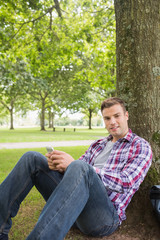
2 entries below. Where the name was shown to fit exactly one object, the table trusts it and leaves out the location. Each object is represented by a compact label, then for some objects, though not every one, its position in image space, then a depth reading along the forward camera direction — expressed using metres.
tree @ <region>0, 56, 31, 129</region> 15.27
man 1.81
